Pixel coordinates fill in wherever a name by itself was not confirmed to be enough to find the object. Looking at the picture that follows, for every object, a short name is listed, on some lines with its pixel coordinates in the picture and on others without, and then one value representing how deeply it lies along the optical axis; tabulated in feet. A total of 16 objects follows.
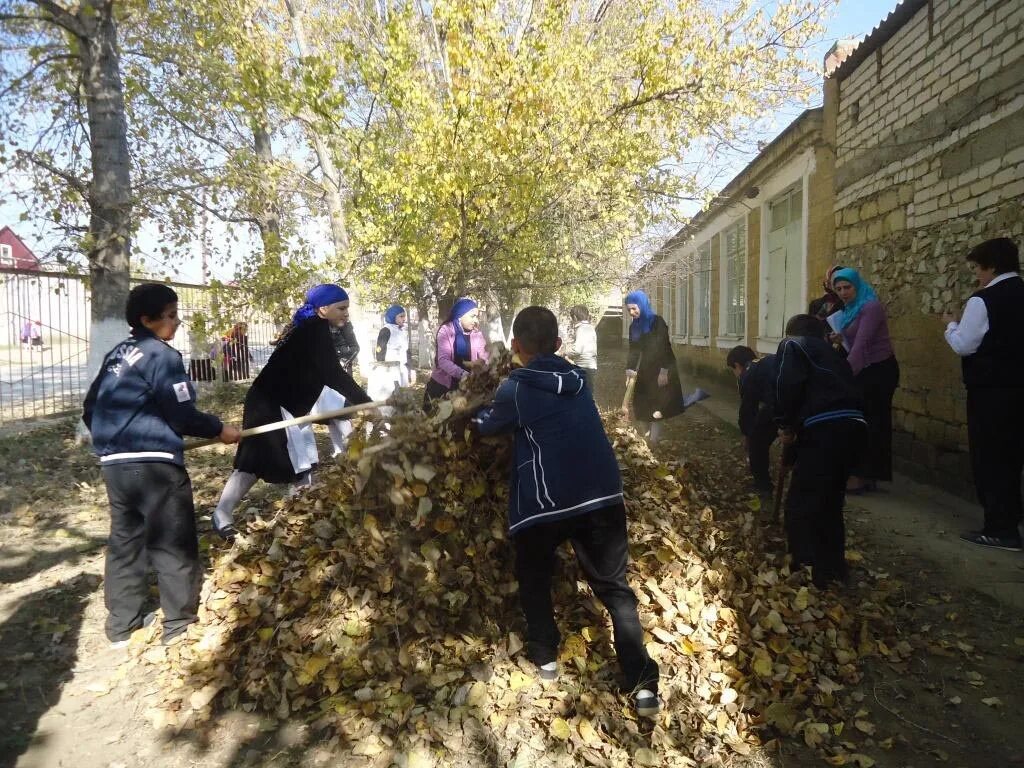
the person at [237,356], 38.60
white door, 29.78
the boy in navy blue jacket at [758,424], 16.37
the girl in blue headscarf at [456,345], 17.25
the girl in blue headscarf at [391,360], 27.94
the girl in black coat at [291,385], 13.41
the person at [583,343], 29.66
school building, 15.57
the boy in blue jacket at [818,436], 11.07
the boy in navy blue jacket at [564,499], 8.08
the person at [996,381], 12.42
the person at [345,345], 22.80
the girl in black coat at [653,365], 21.44
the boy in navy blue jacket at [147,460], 9.68
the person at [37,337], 30.17
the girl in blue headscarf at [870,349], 15.64
